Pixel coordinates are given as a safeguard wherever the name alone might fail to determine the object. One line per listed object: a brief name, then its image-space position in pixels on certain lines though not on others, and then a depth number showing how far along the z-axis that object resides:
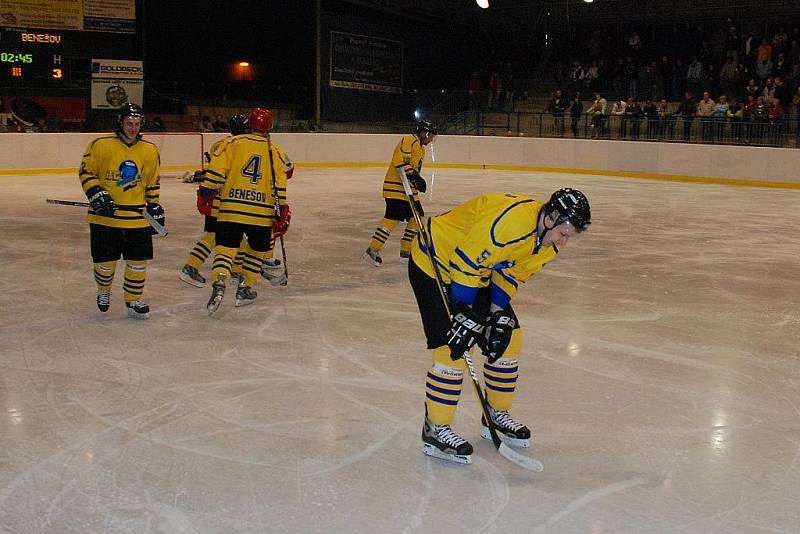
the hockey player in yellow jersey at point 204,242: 6.07
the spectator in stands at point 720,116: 15.65
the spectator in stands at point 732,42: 19.14
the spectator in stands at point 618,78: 19.72
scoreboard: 16.72
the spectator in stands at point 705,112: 15.89
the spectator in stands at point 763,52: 18.03
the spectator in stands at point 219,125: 17.42
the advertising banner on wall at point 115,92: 17.73
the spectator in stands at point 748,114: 15.32
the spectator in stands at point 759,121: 15.17
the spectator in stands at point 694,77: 18.77
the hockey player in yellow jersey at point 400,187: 7.33
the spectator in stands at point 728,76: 18.19
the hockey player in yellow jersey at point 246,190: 5.44
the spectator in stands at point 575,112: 17.58
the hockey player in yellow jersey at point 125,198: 5.27
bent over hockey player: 2.98
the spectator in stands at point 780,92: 16.73
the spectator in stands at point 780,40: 18.56
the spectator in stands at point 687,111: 16.16
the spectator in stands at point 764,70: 17.89
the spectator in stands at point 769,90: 16.73
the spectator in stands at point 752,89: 16.77
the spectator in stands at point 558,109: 17.83
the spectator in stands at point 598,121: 17.22
